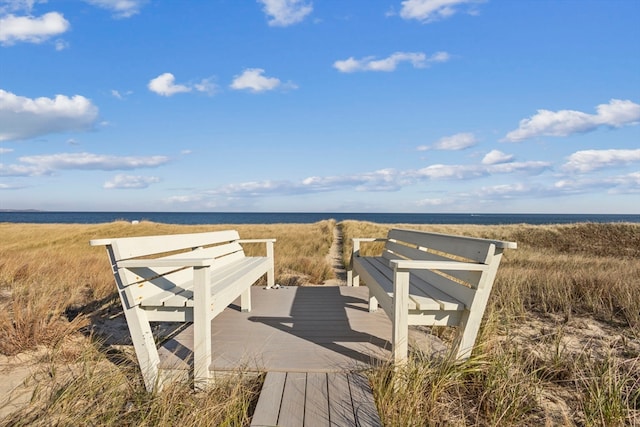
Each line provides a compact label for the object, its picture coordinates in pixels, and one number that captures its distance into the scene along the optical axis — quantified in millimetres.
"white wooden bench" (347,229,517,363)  2965
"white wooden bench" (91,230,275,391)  2961
